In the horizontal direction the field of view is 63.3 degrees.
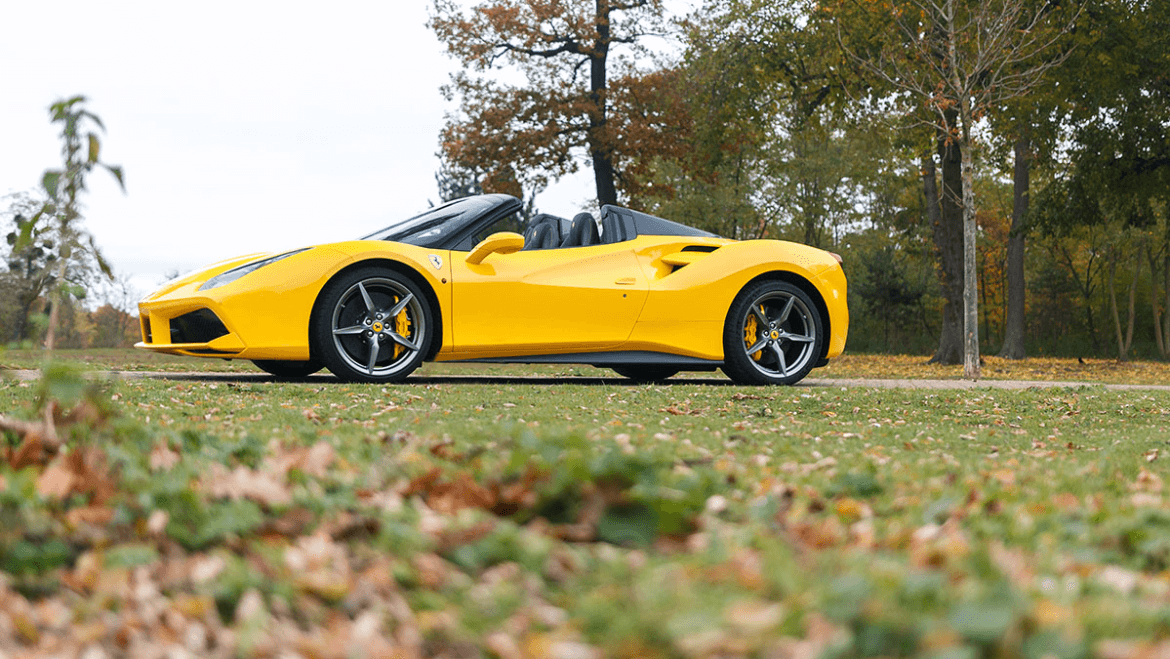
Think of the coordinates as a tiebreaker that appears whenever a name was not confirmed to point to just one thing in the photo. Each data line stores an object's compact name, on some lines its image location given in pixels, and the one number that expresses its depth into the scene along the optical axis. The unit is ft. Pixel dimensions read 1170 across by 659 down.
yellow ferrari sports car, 21.50
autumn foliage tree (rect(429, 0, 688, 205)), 78.48
